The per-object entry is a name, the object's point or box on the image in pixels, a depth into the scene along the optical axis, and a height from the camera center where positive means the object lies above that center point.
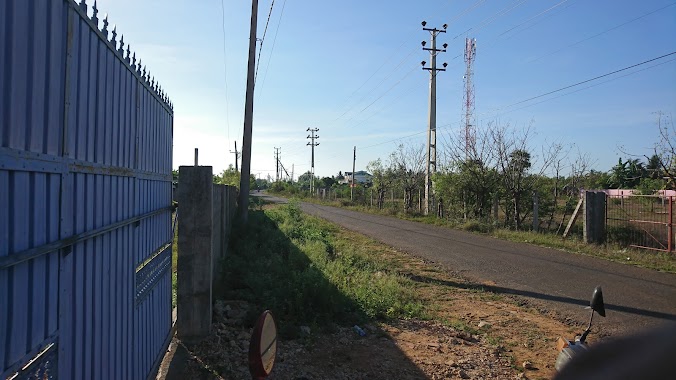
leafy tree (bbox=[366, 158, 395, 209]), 40.44 +0.83
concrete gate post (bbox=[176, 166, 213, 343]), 5.36 -0.73
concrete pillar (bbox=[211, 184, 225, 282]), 7.70 -0.73
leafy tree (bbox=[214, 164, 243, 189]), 37.08 +1.01
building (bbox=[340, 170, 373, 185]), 124.82 +4.01
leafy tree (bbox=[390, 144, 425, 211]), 35.44 +0.68
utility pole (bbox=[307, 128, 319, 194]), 68.50 +5.43
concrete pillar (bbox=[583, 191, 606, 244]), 15.63 -0.77
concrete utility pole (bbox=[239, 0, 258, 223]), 14.66 +2.00
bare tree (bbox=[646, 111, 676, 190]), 14.01 +0.75
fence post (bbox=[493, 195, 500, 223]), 22.23 -0.64
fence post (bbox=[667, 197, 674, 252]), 13.41 -0.90
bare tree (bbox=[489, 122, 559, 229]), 21.71 +0.64
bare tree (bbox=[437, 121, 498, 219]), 23.97 +0.47
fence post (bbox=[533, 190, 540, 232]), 19.08 -0.75
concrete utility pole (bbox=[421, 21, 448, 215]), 28.39 +3.95
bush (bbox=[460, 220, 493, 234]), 19.88 -1.40
